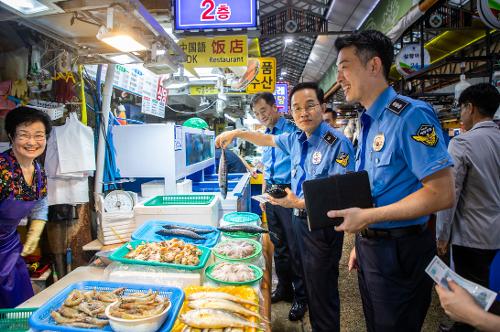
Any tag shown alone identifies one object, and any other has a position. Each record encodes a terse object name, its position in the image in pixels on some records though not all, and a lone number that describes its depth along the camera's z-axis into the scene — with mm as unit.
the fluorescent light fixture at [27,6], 2148
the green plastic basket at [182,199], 3658
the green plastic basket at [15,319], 1928
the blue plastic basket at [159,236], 2878
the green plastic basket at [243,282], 2184
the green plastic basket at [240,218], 3439
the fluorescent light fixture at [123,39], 2485
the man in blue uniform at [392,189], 1757
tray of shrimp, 1584
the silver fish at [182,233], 2953
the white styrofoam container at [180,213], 3326
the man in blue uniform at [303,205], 2902
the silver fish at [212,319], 1687
